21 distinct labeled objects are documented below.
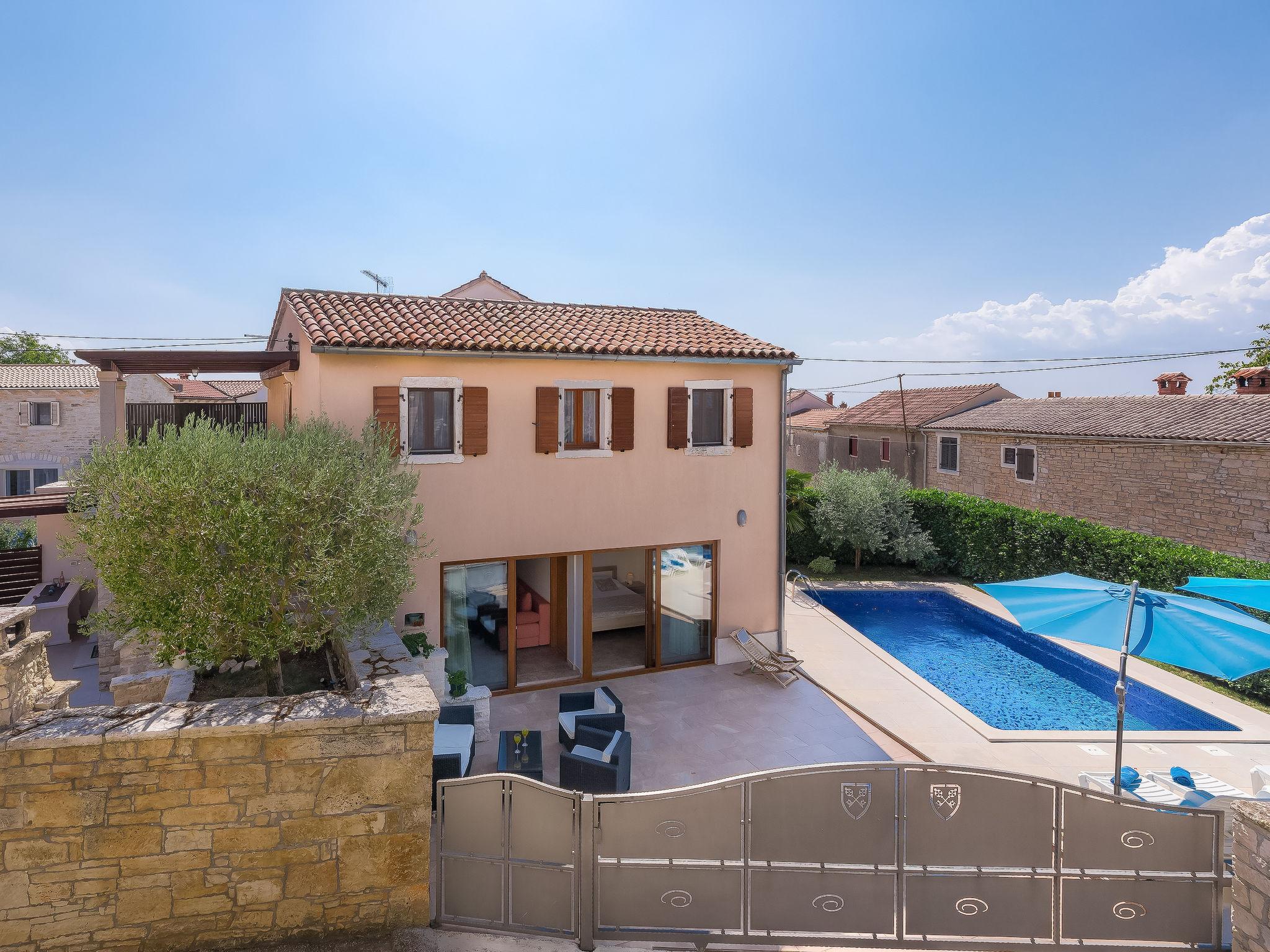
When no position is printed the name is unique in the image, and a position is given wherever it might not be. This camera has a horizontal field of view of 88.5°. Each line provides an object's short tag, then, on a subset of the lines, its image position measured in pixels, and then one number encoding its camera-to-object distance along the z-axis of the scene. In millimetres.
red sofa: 12836
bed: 13195
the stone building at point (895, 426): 33156
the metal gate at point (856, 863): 5605
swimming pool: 12406
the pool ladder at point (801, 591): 19391
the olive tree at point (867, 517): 22641
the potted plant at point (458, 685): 10539
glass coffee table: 8188
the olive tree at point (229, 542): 5906
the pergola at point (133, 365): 11289
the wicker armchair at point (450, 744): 7566
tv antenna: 24219
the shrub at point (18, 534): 22094
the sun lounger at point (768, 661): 12805
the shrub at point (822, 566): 22500
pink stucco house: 11344
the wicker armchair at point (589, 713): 9500
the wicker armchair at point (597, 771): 8156
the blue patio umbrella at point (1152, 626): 7344
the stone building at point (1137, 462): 19406
